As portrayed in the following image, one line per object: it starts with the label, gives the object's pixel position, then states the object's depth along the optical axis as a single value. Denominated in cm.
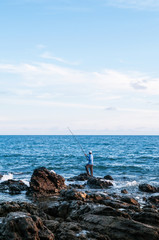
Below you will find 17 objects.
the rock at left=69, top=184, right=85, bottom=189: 1897
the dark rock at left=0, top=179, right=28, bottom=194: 1736
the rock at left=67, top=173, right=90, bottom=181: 2239
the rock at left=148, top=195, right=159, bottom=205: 1465
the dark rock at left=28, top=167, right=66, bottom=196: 1678
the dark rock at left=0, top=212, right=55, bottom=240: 731
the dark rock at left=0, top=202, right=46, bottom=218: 1020
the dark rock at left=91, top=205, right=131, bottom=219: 966
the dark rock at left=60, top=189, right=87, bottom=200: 1300
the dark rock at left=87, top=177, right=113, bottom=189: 1946
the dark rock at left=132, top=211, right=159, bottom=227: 909
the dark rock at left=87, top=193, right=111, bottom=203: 1320
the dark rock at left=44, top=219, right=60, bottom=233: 867
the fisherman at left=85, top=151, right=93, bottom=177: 2366
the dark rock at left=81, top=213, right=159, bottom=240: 797
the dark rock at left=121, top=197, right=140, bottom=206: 1301
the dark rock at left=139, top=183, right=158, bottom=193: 1780
